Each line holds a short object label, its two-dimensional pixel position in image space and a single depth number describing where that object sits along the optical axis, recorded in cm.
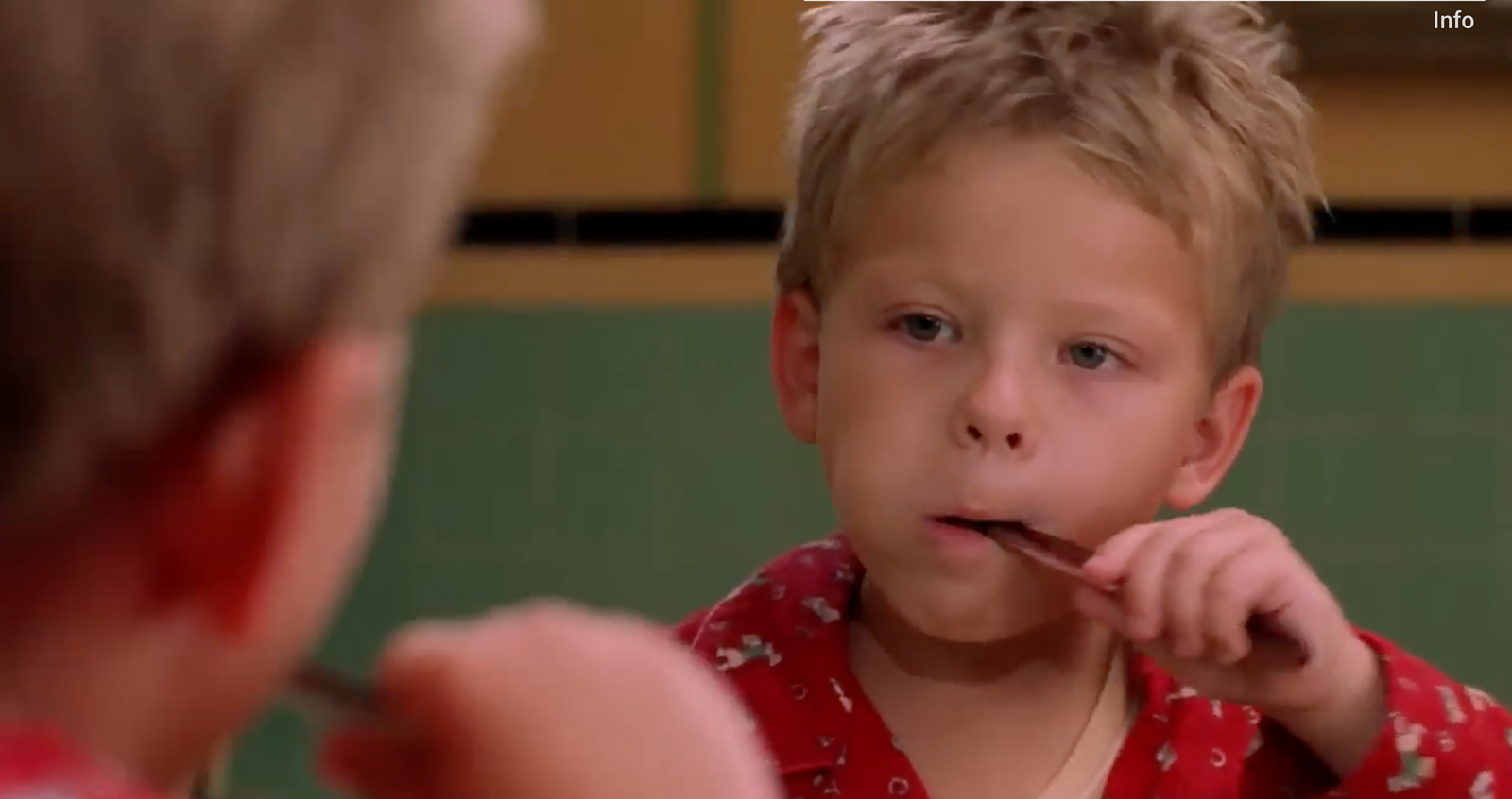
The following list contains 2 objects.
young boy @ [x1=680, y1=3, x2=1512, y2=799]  165
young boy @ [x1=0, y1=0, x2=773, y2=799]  117
